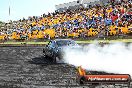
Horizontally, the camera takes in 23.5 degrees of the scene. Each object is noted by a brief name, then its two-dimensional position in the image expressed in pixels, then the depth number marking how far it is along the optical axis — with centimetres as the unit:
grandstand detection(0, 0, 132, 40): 3475
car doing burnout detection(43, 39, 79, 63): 2089
